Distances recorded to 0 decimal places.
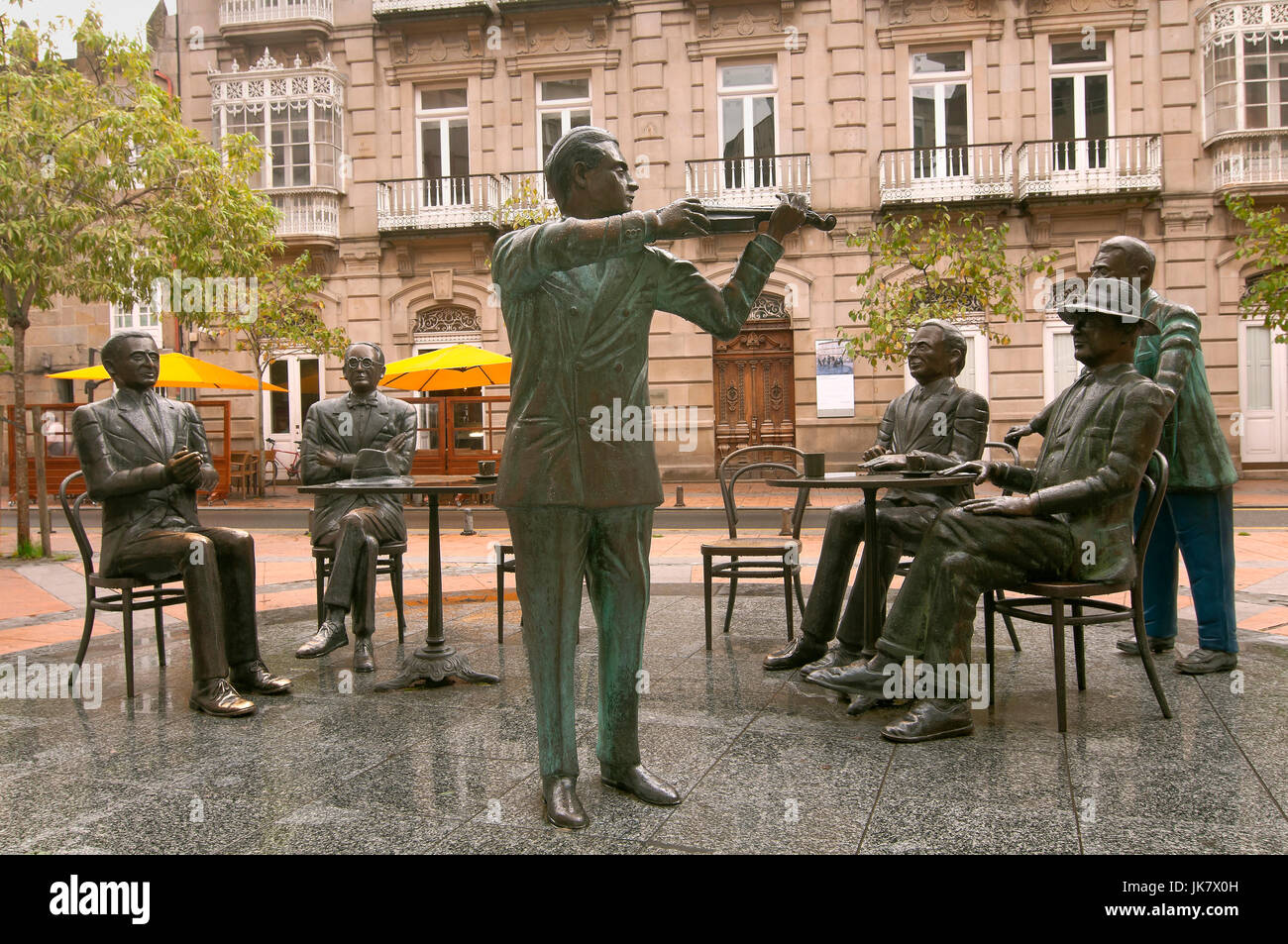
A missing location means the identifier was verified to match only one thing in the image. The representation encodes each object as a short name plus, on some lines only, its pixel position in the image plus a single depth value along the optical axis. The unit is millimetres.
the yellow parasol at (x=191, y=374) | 14781
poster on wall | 17650
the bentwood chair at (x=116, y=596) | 4427
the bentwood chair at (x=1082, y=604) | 3729
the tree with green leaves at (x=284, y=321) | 17062
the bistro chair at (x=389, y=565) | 5574
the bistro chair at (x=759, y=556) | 5387
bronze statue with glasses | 5289
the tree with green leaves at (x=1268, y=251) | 7832
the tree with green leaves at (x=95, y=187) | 9344
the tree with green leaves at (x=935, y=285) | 13078
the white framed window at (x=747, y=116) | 18281
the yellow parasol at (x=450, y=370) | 14711
